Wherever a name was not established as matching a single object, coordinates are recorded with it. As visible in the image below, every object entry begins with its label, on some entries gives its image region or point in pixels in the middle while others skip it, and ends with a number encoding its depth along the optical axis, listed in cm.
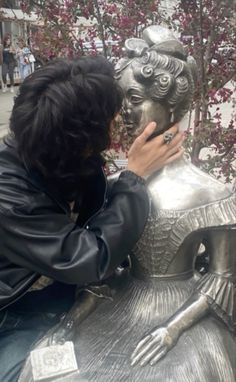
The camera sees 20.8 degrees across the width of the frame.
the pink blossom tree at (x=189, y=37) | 309
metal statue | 155
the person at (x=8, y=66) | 1621
